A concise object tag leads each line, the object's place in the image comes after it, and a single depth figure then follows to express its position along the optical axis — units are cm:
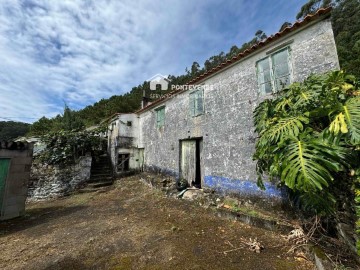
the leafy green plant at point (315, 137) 240
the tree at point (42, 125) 2074
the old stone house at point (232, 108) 458
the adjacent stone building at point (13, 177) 612
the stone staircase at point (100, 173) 1054
